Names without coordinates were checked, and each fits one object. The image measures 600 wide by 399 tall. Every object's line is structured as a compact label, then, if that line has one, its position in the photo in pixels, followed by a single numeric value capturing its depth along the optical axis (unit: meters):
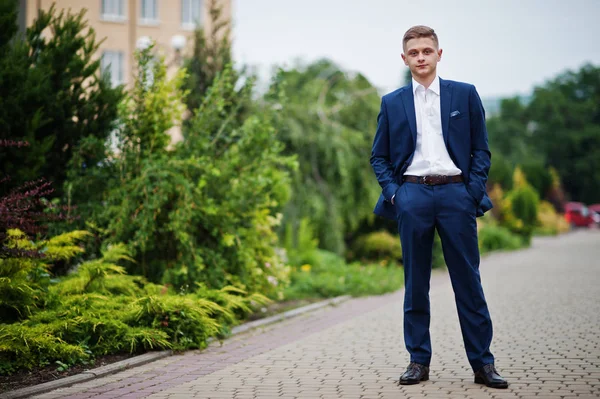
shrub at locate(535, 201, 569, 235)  40.81
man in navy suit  5.11
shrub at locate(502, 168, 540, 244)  28.95
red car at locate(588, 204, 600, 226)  52.47
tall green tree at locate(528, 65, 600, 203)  69.38
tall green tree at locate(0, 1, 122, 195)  7.81
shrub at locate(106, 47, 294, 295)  8.12
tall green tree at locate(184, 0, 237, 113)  12.21
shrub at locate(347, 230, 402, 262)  16.66
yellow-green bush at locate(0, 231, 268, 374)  5.82
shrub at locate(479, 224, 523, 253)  24.45
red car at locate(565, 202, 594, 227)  51.34
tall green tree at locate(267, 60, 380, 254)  15.26
